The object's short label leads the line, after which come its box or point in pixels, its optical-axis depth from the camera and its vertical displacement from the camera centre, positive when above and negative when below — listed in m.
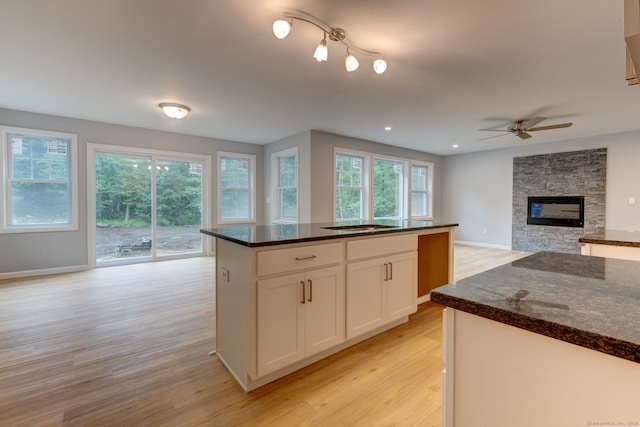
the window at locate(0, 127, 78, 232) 4.21 +0.39
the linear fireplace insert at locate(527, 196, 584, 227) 5.88 -0.06
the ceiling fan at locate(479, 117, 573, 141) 4.18 +1.25
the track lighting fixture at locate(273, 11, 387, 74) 1.85 +1.35
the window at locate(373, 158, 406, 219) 6.66 +0.46
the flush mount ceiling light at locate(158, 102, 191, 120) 3.80 +1.30
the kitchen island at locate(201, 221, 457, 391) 1.70 -0.58
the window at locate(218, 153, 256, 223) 6.11 +0.43
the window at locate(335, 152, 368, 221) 5.91 +0.47
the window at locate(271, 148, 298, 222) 5.89 +0.47
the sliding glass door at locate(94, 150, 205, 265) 4.98 +0.00
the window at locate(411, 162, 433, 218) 7.63 +0.46
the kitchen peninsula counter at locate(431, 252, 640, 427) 0.57 -0.32
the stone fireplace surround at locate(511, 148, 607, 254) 5.64 +0.42
